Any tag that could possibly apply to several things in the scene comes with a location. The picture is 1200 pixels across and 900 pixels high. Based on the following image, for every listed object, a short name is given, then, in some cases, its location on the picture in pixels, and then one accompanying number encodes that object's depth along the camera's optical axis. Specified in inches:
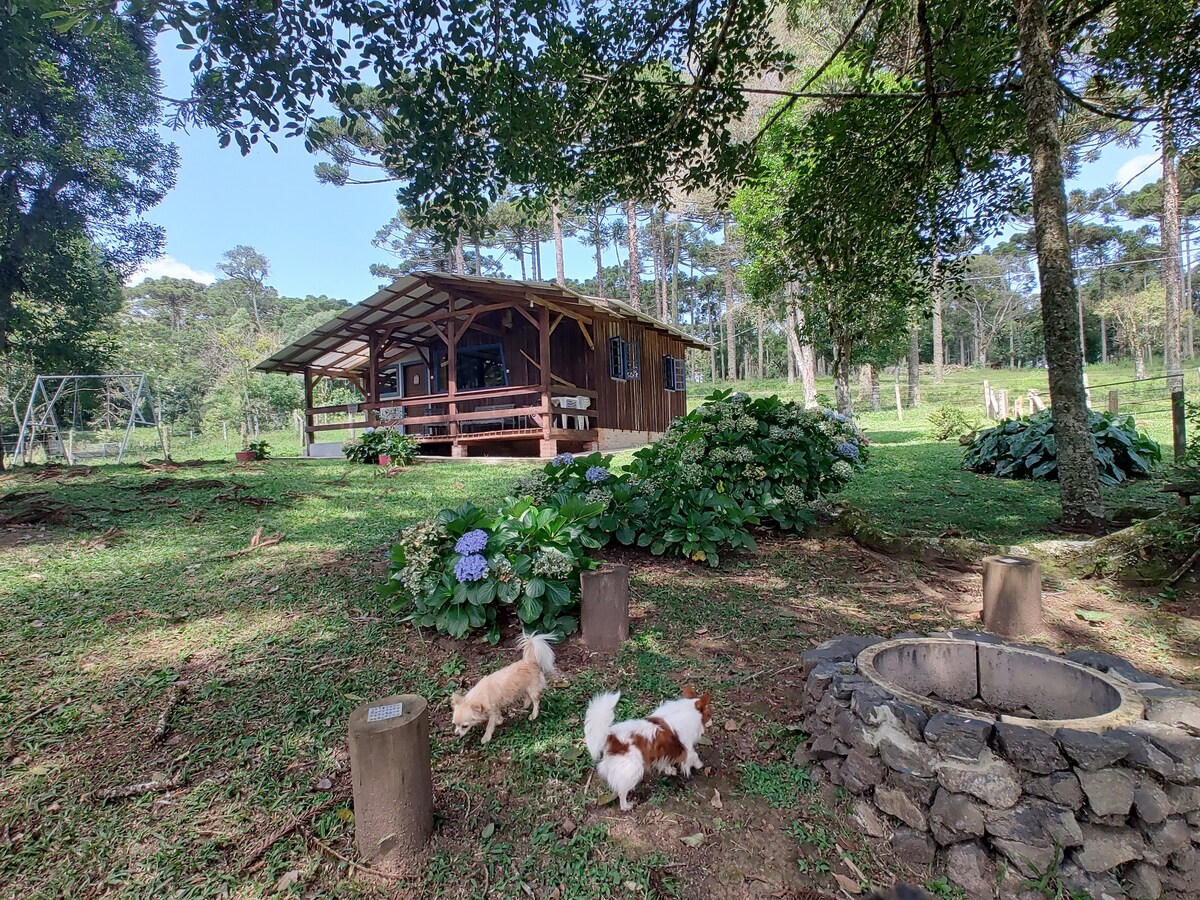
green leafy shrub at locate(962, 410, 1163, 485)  281.7
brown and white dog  73.3
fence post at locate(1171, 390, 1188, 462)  222.9
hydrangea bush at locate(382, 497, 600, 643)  113.5
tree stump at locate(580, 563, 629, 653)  113.8
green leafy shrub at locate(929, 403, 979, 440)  503.8
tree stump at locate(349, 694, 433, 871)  64.7
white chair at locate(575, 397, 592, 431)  517.7
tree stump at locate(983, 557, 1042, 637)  119.3
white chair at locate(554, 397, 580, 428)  506.2
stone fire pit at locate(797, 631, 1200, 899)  60.8
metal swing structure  416.8
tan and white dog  86.0
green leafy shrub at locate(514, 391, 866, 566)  160.9
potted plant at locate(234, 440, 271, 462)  462.6
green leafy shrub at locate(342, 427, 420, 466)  425.7
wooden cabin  468.4
